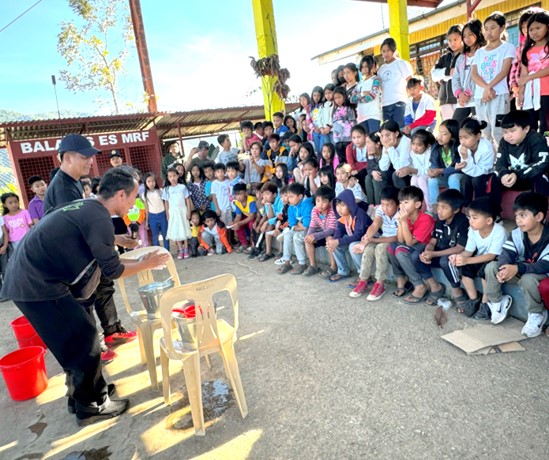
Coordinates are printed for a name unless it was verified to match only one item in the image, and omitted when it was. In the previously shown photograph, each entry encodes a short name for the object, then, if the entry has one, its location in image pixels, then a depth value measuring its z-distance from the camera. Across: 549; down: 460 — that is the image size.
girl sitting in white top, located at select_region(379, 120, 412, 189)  4.93
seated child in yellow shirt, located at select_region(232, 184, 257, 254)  7.09
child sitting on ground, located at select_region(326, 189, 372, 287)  4.80
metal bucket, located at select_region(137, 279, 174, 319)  3.00
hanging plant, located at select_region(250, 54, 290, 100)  8.48
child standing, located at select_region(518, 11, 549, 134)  3.89
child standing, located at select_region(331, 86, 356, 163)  6.14
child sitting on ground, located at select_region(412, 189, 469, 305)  3.71
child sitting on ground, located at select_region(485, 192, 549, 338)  3.03
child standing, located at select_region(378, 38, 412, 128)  5.67
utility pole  13.88
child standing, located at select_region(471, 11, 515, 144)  4.32
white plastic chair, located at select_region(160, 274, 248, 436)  2.44
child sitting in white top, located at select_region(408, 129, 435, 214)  4.63
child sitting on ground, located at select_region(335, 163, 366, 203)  5.34
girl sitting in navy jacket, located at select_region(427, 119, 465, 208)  4.34
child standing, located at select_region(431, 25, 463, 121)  5.05
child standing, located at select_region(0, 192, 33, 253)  6.37
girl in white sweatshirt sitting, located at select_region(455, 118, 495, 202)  4.05
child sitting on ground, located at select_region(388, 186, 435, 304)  3.99
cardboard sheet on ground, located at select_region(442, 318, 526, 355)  2.98
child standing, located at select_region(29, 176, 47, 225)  6.23
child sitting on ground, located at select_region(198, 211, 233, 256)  7.48
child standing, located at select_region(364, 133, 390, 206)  5.20
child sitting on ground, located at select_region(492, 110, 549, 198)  3.60
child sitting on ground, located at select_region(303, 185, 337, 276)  5.13
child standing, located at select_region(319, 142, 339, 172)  6.02
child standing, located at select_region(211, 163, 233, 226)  7.47
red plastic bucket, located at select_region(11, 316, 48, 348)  3.94
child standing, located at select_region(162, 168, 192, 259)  7.57
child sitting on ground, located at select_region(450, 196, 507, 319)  3.40
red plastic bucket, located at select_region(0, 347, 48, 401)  3.13
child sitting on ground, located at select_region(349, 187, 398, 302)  4.27
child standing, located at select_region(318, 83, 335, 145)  6.36
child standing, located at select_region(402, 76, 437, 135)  5.45
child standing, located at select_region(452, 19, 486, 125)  4.81
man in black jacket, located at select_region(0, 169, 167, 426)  2.52
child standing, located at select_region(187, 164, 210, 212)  7.84
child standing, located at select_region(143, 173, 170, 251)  7.64
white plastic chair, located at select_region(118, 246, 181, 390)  3.05
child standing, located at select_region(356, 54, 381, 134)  5.76
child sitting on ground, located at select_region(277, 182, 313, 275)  5.55
